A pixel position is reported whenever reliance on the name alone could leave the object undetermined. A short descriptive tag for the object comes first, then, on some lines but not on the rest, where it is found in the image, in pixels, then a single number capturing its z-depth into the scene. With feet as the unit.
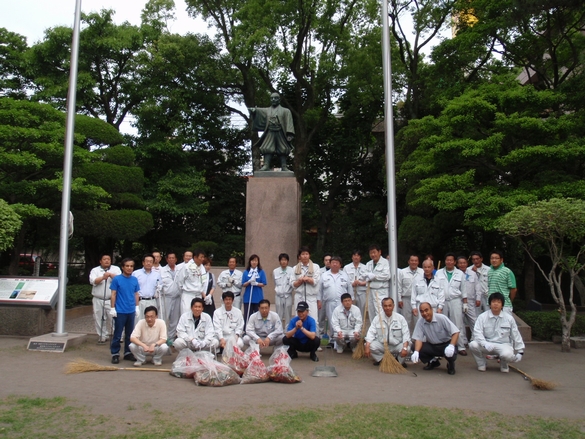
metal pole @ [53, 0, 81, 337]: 25.73
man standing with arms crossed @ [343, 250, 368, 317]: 27.38
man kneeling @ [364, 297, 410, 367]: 22.22
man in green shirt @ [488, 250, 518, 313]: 25.73
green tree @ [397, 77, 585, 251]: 35.04
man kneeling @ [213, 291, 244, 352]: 22.65
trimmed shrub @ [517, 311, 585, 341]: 29.37
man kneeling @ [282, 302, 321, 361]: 22.65
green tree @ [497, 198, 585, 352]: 25.67
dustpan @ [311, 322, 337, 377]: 20.04
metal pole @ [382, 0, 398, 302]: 25.35
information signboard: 28.96
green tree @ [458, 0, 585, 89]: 40.11
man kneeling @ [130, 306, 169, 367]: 21.54
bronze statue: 39.99
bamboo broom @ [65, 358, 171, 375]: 19.88
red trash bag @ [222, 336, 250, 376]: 19.70
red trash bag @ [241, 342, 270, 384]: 18.57
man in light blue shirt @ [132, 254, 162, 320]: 25.84
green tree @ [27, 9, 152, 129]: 53.21
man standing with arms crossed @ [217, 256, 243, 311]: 27.48
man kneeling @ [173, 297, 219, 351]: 21.65
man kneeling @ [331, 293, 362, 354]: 24.50
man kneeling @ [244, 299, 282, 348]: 23.09
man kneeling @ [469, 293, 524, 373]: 21.39
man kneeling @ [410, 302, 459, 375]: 21.45
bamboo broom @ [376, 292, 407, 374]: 21.08
